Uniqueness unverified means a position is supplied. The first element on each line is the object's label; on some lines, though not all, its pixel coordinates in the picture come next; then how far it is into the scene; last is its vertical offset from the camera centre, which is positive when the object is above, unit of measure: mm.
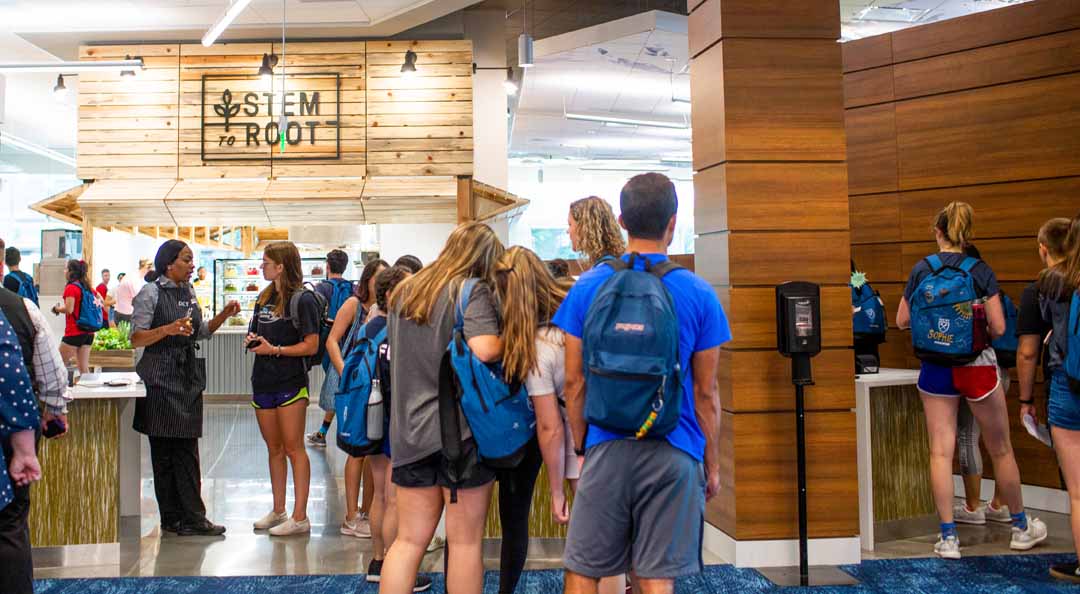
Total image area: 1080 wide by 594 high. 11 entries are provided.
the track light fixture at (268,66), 8659 +2708
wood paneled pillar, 4059 +388
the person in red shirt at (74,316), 8914 +187
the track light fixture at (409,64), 8867 +2736
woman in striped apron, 4613 -282
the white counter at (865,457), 4395 -692
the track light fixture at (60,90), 9205 +2668
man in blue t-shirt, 2174 -346
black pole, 3850 -610
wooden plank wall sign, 9156 +2315
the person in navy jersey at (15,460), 2551 -385
